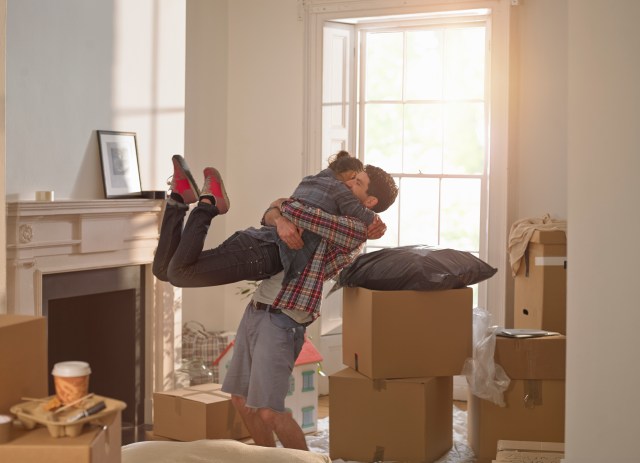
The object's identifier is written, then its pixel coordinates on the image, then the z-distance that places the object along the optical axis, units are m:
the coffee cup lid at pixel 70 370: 1.69
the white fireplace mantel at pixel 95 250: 3.63
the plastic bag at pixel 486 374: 3.77
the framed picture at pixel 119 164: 4.13
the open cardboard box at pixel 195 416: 3.78
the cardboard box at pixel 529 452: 3.24
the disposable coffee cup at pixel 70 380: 1.69
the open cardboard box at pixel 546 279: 3.97
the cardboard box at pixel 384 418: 3.77
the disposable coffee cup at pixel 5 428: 1.67
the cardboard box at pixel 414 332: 3.72
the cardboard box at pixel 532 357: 3.80
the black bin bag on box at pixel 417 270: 3.74
